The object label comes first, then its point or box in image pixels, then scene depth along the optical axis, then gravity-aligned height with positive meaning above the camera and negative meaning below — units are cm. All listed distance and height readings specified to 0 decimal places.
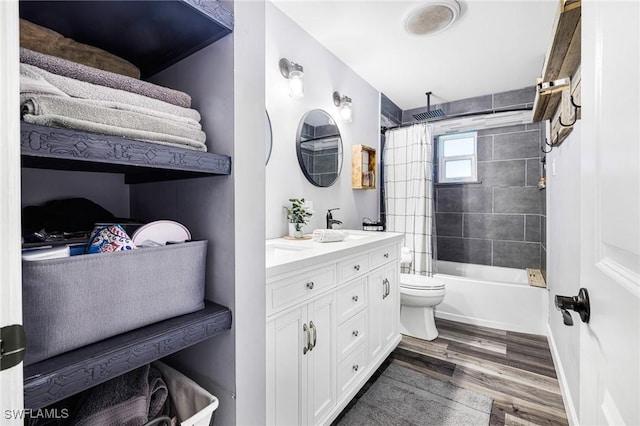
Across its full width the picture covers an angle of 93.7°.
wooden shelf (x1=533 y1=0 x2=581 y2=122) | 100 +67
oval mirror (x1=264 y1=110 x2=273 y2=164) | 193 +47
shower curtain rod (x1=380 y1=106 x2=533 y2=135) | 293 +98
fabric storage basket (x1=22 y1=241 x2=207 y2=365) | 50 -16
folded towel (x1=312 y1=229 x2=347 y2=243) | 187 -16
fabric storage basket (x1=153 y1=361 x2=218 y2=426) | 73 -48
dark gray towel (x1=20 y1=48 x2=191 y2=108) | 53 +27
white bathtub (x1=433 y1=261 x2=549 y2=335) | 270 -91
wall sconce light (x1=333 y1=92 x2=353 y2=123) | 263 +94
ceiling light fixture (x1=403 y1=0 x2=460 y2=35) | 194 +132
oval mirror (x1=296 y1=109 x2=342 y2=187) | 227 +51
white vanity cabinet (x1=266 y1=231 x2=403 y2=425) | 117 -55
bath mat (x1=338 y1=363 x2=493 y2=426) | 163 -114
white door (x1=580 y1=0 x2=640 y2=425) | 42 -1
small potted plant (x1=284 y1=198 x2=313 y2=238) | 204 -4
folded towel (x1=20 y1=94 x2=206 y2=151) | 49 +18
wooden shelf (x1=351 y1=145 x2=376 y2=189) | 284 +42
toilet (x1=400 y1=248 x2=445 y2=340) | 256 -83
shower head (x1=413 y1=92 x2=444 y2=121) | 327 +105
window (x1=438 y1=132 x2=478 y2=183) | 375 +66
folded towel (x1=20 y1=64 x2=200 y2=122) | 51 +24
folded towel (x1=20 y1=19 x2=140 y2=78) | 63 +38
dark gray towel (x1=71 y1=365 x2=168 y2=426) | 66 -44
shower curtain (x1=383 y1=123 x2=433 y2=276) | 320 +23
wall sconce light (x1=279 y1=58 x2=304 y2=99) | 205 +93
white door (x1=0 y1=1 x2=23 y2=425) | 39 +2
